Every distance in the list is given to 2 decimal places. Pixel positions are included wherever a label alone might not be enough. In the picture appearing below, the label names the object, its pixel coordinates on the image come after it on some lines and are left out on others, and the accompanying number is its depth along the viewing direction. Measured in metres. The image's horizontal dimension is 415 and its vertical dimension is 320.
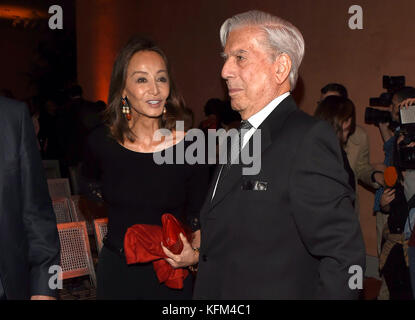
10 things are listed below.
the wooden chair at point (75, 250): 3.14
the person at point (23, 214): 1.38
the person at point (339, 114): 3.48
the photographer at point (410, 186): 3.02
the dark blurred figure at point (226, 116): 5.55
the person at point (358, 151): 4.18
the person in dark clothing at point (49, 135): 7.51
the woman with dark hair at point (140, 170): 2.03
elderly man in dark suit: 1.27
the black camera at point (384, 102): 4.13
